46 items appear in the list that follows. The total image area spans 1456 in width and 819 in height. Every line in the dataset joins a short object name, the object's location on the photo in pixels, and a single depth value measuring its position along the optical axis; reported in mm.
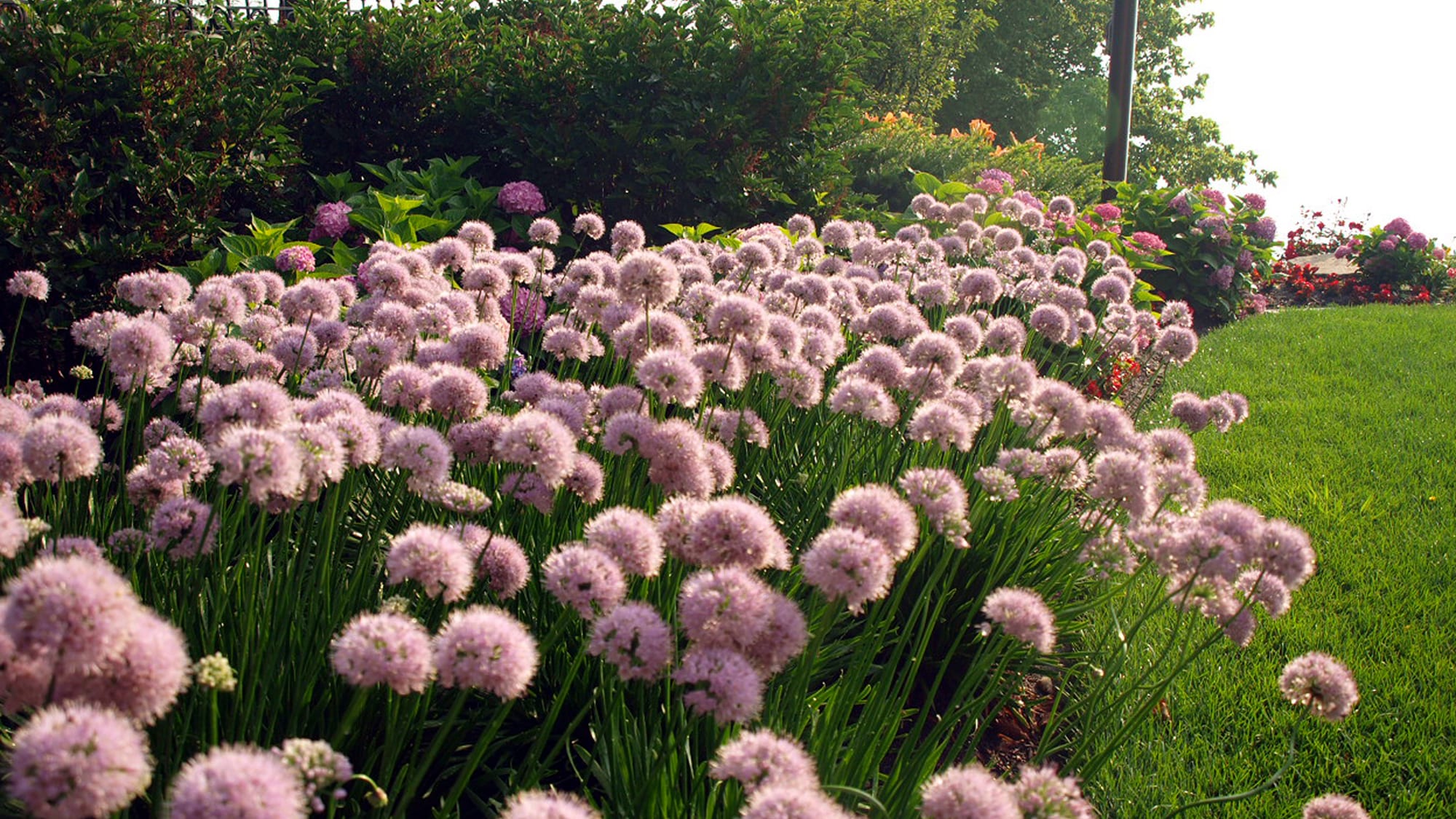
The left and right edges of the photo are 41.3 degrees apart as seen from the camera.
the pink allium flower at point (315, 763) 943
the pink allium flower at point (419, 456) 1171
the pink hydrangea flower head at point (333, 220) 5014
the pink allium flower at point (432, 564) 1054
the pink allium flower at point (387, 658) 971
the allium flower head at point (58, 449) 1147
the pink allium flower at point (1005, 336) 1669
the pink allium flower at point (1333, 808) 1138
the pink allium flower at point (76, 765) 866
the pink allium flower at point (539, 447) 1157
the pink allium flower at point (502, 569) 1163
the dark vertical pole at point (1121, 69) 10106
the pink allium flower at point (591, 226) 2123
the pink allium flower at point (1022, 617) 1162
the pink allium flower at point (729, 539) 1071
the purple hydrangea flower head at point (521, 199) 5539
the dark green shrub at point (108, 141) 2163
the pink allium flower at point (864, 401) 1366
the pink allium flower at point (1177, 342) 1973
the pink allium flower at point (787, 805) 920
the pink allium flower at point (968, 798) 977
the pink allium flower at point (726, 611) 1016
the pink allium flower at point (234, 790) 864
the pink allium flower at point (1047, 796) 1010
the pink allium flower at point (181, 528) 1177
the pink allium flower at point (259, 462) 1043
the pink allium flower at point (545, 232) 2019
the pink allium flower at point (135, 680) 908
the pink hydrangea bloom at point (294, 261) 2168
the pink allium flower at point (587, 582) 1060
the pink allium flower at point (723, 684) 1015
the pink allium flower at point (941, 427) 1326
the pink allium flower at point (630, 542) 1083
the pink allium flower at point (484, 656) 974
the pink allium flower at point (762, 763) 977
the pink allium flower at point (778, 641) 1047
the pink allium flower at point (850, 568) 1051
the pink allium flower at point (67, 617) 885
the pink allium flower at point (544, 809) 906
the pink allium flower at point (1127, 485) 1273
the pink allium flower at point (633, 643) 1029
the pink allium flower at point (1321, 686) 1185
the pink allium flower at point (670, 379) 1290
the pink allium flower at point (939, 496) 1178
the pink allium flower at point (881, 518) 1103
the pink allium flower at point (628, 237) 2030
